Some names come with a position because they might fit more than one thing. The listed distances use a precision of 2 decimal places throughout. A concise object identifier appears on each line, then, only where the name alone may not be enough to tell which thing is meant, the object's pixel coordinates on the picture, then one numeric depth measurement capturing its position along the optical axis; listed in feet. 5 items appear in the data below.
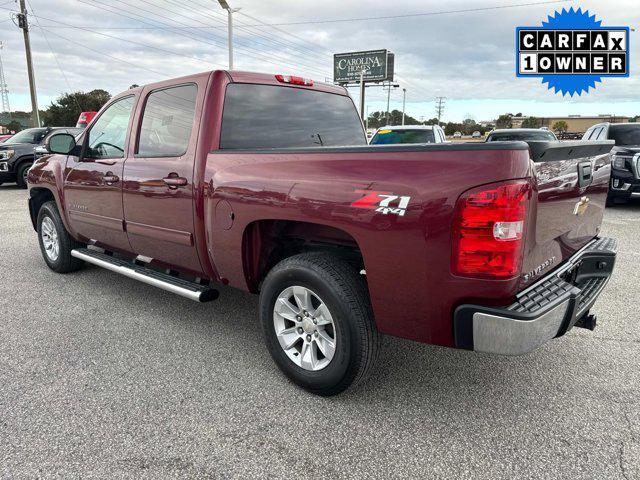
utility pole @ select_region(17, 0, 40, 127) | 81.71
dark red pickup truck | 7.04
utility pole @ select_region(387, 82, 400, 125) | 231.59
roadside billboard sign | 222.07
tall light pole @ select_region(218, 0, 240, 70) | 70.13
